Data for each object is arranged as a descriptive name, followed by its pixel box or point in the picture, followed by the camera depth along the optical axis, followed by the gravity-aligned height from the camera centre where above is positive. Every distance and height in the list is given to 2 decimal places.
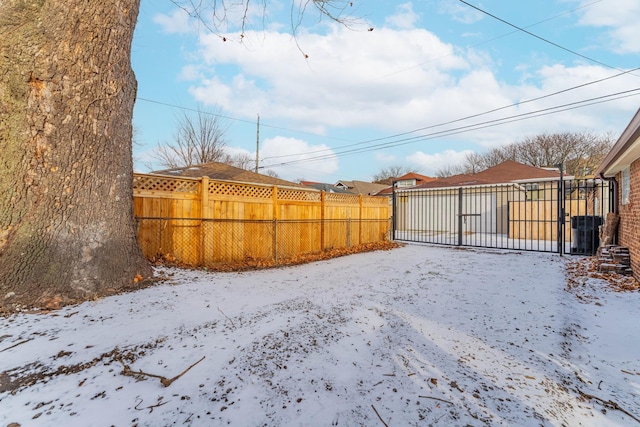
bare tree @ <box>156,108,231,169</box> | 18.92 +4.41
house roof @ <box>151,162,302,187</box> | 11.36 +1.83
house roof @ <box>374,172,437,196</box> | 30.87 +4.26
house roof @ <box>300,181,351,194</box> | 24.34 +2.54
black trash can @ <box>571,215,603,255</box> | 7.73 -0.46
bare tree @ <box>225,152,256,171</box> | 25.56 +4.90
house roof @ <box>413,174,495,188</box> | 15.88 +2.13
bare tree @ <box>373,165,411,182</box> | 50.14 +7.57
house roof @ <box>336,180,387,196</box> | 33.19 +3.61
